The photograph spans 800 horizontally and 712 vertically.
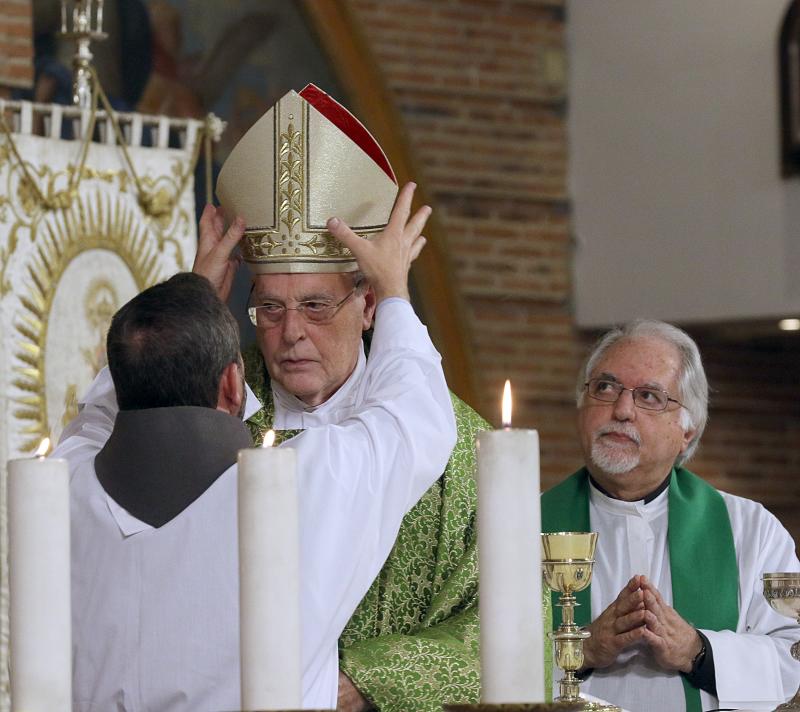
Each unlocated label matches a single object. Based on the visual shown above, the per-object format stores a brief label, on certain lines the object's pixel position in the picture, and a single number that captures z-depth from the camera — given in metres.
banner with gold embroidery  11.14
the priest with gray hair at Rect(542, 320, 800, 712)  7.79
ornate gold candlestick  11.02
